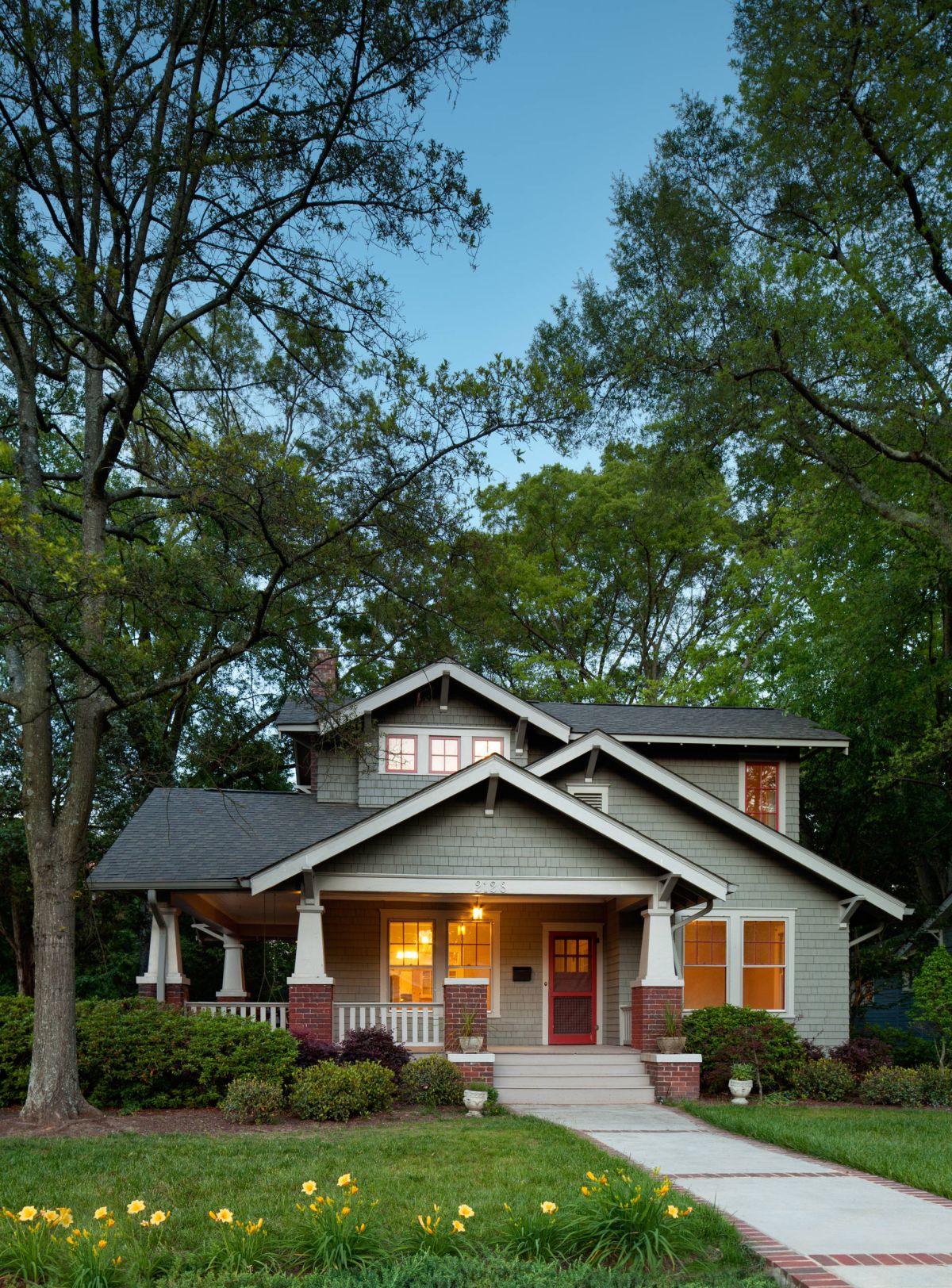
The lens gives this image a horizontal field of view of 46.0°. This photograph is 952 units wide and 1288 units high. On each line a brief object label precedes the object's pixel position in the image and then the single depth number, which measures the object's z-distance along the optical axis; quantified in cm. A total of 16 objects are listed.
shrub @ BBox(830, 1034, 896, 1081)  1655
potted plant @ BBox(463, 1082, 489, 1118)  1291
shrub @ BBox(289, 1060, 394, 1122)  1231
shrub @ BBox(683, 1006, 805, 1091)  1538
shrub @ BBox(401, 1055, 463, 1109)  1356
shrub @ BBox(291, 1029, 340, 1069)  1386
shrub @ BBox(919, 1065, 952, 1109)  1502
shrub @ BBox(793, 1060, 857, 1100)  1539
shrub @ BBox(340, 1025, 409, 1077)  1405
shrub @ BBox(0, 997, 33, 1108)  1356
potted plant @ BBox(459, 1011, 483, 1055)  1427
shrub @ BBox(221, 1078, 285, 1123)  1216
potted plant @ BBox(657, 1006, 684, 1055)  1484
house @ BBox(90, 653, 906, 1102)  1527
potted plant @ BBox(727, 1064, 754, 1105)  1465
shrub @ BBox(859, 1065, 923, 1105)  1501
